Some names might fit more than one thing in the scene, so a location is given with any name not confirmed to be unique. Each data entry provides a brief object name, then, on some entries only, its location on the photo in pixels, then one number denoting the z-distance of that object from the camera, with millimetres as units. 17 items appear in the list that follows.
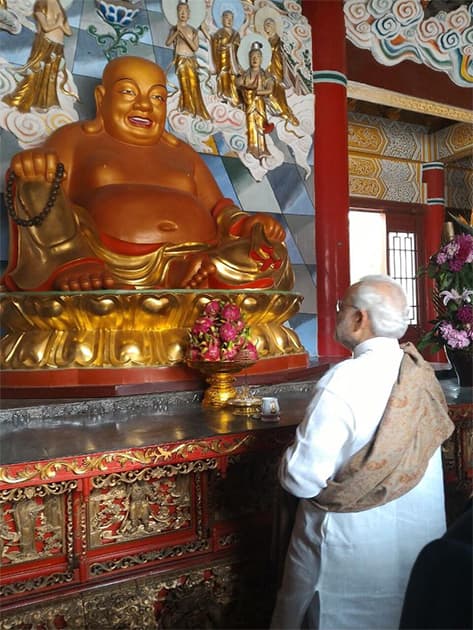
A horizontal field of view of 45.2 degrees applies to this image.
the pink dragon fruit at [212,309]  2470
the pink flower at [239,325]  2408
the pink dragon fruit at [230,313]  2418
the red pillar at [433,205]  7145
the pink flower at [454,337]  2594
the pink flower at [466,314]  2537
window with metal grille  7410
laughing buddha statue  2736
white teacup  2010
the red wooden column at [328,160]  4141
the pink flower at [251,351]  2338
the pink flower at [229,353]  2330
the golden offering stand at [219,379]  2355
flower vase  2670
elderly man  1235
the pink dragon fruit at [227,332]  2352
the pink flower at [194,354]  2420
